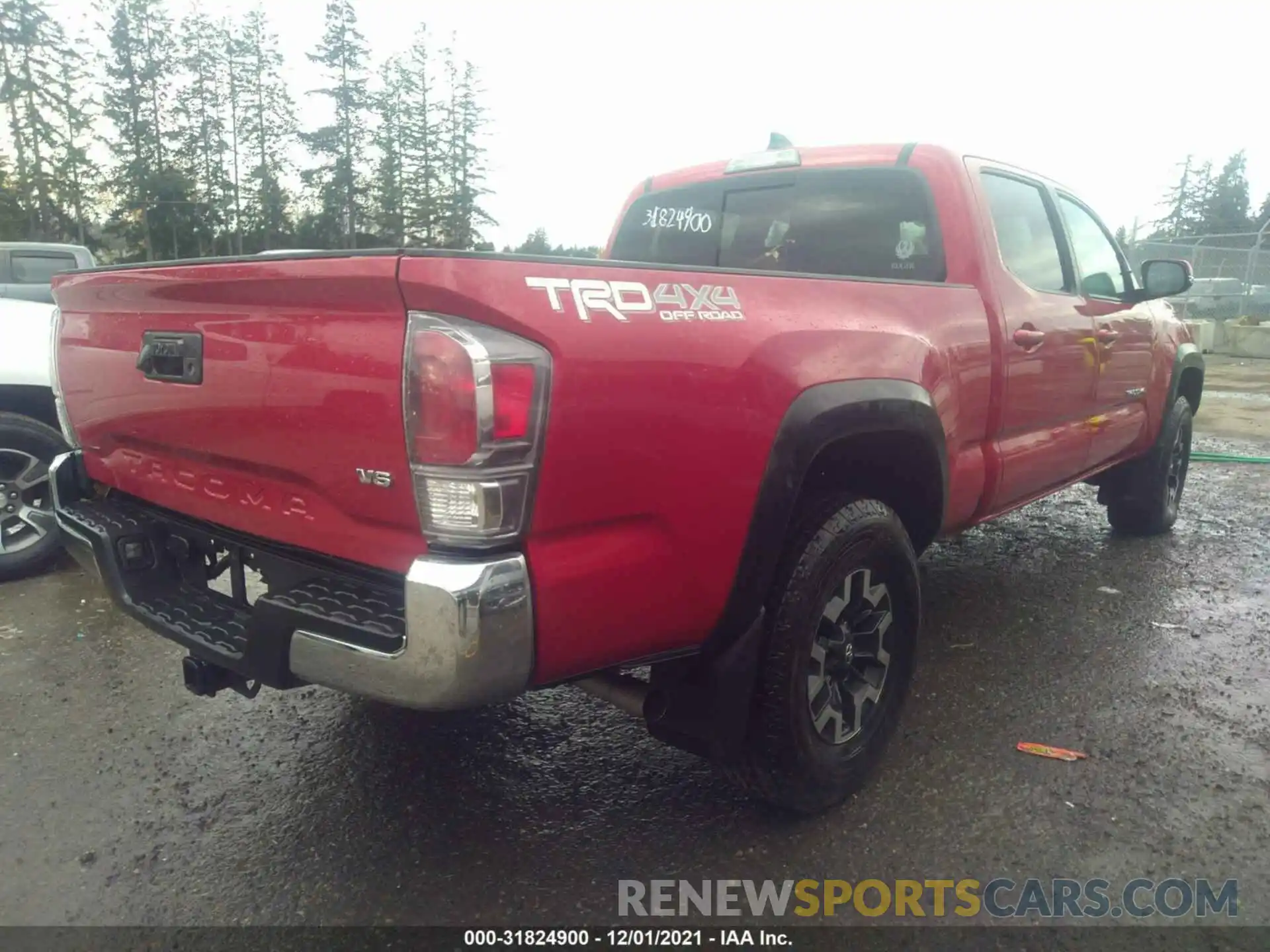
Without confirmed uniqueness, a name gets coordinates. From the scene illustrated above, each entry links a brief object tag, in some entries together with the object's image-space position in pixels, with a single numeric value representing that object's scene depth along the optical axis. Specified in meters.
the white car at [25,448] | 4.39
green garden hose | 7.59
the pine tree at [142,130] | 34.81
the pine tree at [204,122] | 37.16
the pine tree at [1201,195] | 70.12
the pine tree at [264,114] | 38.56
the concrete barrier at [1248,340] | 17.89
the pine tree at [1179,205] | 71.12
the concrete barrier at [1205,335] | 17.84
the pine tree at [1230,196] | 68.50
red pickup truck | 1.69
